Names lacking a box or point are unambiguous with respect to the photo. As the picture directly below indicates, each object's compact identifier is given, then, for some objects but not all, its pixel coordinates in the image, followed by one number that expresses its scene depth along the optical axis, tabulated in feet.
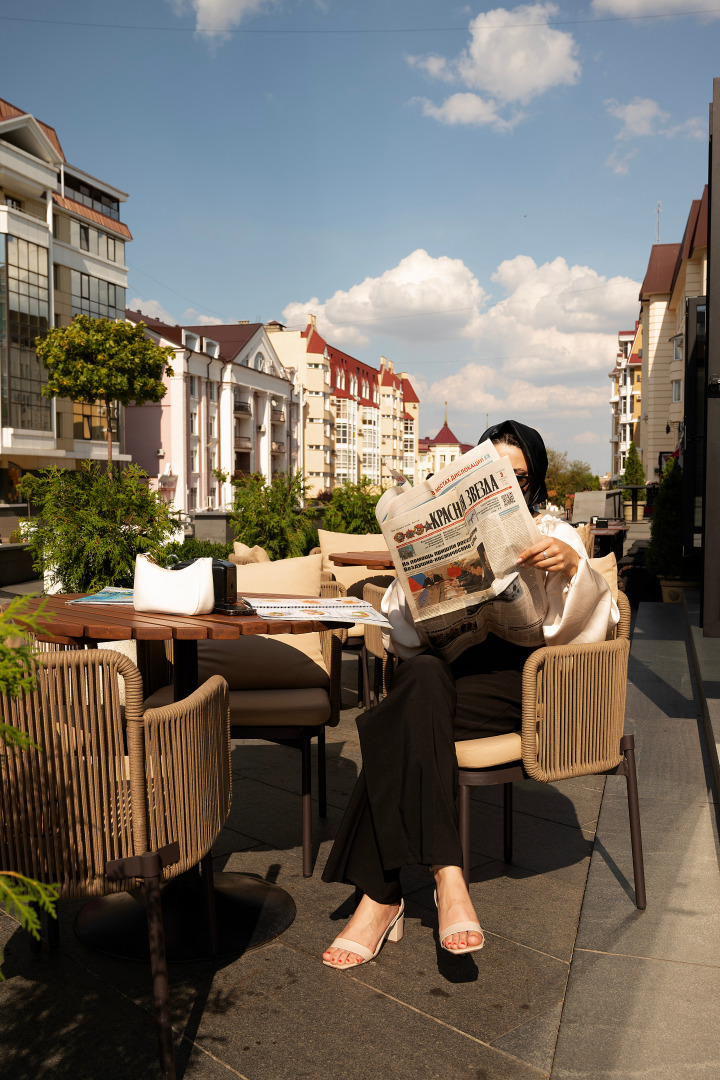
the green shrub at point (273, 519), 29.94
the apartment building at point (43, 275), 122.42
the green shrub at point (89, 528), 19.15
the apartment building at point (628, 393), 274.36
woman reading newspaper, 8.06
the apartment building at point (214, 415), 179.01
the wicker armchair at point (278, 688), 10.53
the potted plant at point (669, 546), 35.04
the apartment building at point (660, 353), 140.99
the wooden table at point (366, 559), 21.34
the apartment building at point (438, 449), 464.24
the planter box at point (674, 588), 35.45
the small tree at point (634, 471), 152.56
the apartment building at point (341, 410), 270.87
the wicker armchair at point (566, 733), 8.51
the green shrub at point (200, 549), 25.11
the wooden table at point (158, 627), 7.75
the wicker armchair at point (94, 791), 6.08
